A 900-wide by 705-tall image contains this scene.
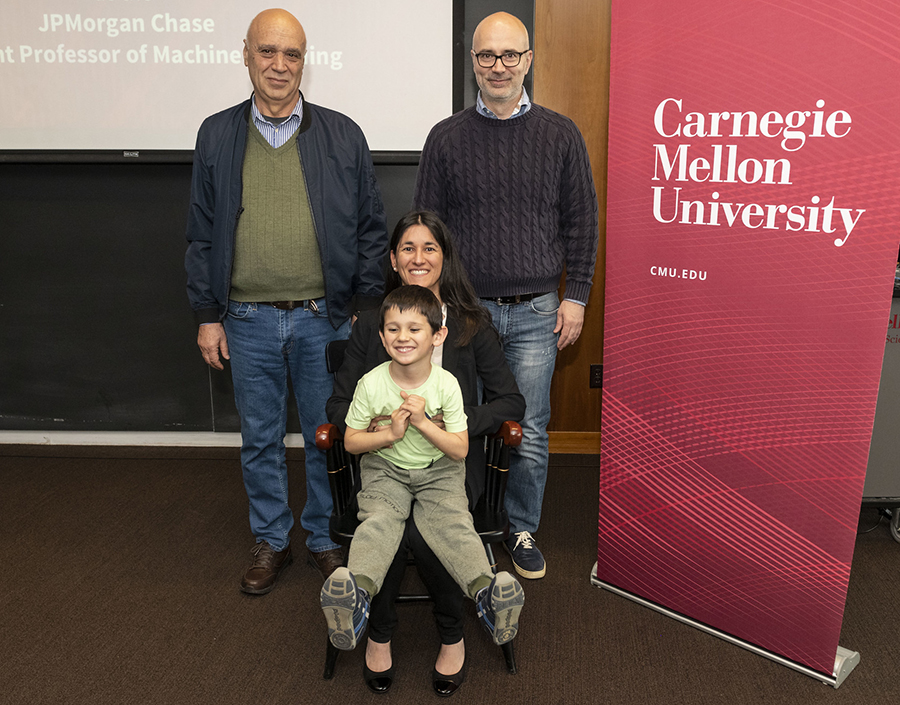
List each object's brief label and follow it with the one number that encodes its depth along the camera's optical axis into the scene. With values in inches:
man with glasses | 95.9
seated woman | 83.7
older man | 95.2
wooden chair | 82.1
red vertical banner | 73.0
